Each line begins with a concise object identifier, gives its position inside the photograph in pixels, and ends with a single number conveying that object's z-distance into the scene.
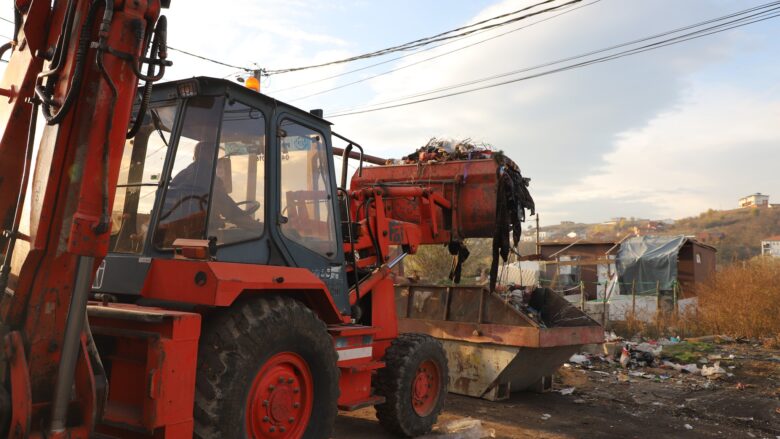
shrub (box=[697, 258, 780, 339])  13.63
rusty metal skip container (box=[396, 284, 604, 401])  7.05
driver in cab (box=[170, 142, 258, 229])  3.60
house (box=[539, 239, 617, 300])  24.70
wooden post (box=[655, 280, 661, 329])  14.71
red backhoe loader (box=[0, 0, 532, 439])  2.53
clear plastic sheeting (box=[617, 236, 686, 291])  21.13
